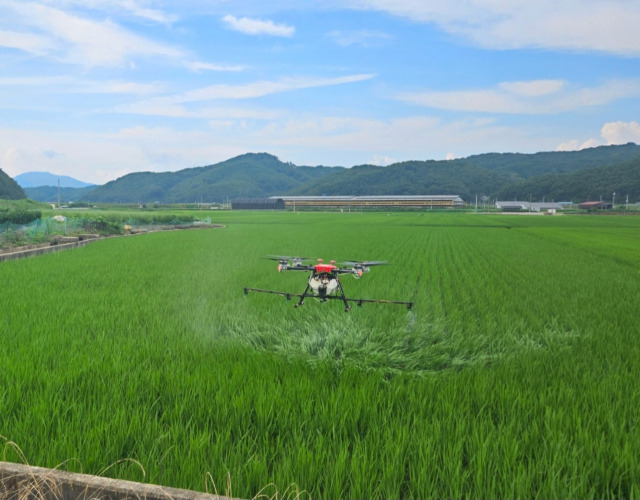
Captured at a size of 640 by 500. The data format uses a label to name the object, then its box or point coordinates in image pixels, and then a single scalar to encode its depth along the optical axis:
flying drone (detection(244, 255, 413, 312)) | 5.28
